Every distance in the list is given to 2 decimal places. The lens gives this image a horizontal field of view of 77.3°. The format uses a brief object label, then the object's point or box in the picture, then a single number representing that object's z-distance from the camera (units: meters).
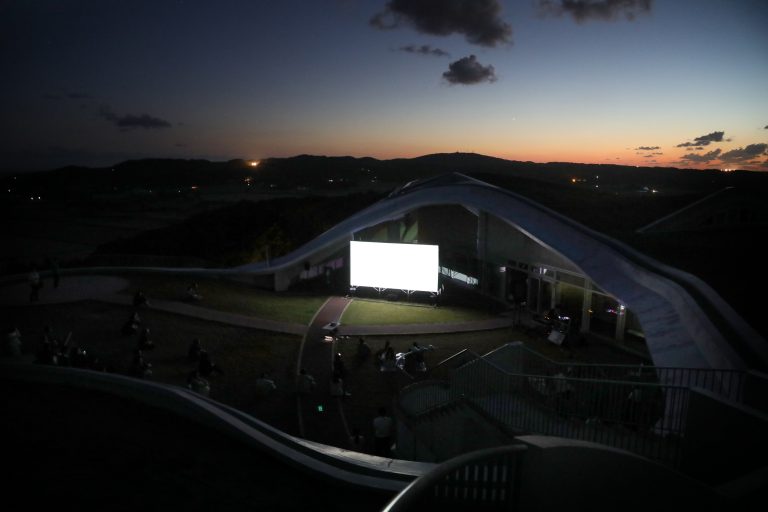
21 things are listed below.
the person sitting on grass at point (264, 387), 13.48
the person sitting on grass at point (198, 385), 12.32
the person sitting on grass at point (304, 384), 13.48
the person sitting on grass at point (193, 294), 21.92
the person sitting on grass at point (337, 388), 13.41
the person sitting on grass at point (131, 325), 16.88
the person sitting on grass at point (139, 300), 19.89
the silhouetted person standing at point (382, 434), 10.59
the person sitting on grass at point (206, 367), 14.14
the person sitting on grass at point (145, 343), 15.63
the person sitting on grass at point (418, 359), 14.98
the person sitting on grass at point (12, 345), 13.64
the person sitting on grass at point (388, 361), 15.21
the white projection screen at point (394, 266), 23.02
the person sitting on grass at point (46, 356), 12.12
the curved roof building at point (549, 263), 10.05
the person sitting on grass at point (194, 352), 15.32
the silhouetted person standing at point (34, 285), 19.75
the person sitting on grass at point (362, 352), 16.38
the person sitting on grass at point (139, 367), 12.98
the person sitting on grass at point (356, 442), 11.08
